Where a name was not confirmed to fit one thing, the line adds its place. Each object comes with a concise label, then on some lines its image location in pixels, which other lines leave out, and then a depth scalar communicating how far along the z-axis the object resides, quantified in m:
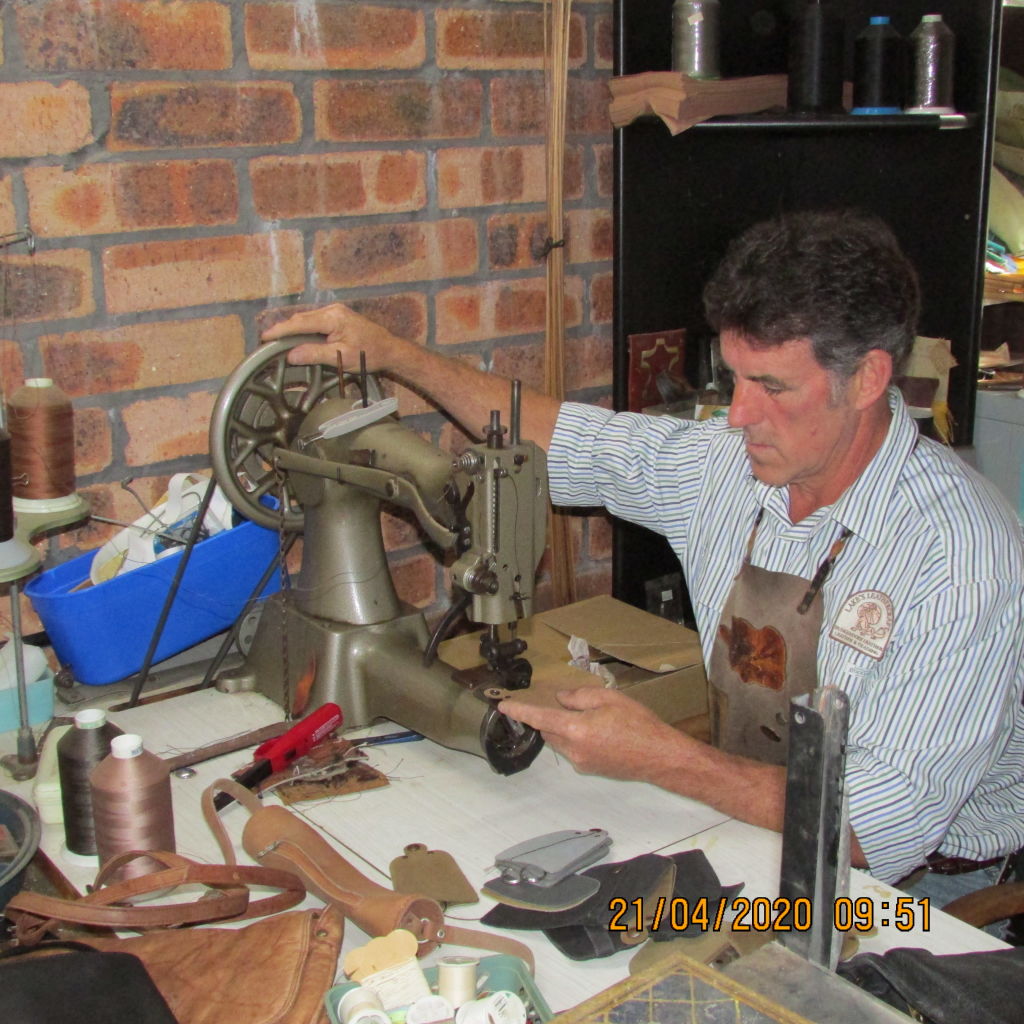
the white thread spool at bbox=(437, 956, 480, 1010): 1.11
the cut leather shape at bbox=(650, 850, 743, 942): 1.27
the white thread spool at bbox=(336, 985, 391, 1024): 1.07
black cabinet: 2.28
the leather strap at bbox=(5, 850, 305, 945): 1.19
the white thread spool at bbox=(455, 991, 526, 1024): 1.07
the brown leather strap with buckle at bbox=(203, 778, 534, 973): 1.24
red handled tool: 1.54
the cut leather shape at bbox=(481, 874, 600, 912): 1.30
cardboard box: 1.89
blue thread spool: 2.30
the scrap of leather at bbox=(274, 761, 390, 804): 1.54
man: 1.50
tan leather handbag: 1.12
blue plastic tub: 1.75
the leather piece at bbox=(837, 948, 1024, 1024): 1.10
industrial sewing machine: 1.53
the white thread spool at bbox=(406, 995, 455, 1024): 1.08
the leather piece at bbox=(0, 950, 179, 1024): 1.00
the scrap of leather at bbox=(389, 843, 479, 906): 1.33
